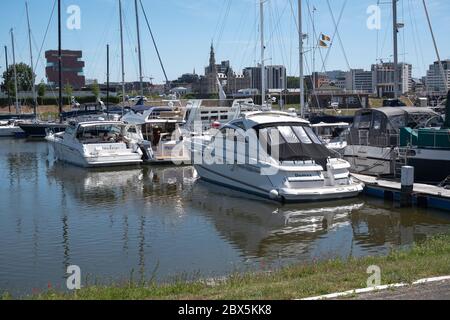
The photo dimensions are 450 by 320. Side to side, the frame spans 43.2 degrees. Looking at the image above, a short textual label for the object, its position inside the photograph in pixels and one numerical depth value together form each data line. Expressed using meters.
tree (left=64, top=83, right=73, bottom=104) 103.25
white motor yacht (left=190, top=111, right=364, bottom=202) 18.53
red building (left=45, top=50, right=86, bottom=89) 141.00
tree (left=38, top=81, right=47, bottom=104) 106.56
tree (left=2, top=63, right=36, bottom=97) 103.30
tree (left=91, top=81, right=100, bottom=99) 106.62
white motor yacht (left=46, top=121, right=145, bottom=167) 29.36
